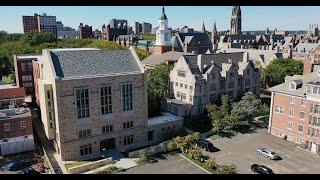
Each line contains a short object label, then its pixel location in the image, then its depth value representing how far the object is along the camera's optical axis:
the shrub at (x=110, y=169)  29.66
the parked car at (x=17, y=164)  30.17
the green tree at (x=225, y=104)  44.49
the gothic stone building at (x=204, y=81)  46.31
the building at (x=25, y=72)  51.44
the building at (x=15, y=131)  33.31
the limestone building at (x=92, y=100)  31.75
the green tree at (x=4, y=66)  77.74
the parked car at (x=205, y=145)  35.03
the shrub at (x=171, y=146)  34.41
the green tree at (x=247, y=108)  43.88
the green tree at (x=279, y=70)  63.16
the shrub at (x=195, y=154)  32.24
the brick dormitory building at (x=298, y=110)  34.88
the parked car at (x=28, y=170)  29.04
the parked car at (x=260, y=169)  29.20
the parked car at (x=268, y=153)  32.72
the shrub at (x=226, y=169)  28.70
